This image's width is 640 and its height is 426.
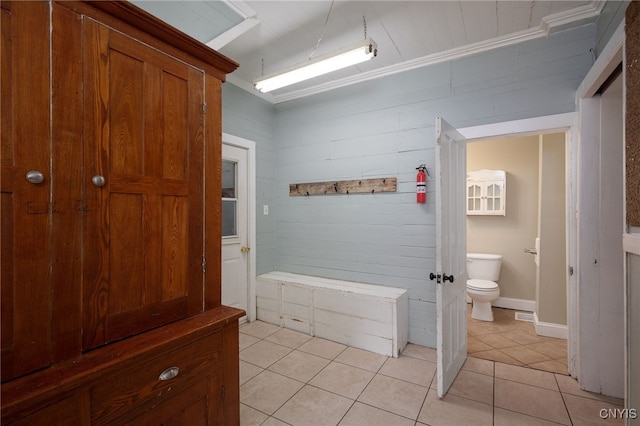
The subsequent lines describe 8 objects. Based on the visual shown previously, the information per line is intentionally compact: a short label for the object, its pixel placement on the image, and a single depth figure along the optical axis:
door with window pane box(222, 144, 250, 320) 3.30
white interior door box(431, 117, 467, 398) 2.09
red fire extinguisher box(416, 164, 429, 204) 2.84
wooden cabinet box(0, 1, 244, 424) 0.88
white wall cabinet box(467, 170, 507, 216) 4.04
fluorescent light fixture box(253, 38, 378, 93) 2.03
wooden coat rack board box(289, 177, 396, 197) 3.11
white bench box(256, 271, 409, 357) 2.74
